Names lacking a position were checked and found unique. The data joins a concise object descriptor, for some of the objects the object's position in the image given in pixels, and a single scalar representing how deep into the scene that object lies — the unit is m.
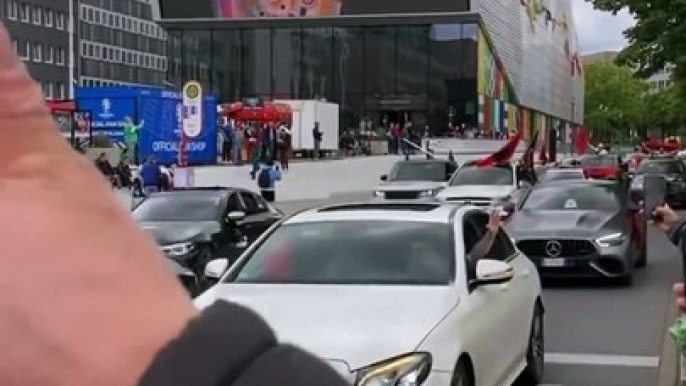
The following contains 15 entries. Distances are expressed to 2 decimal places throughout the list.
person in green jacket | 37.16
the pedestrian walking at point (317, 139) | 48.28
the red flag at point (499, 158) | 27.88
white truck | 48.69
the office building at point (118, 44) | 117.88
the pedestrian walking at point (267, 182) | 31.17
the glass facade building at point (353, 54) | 63.25
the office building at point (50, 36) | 93.75
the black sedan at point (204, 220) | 15.08
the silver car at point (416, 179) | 26.72
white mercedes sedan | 6.03
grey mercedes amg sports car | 15.71
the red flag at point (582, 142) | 54.16
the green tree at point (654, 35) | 26.44
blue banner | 38.69
